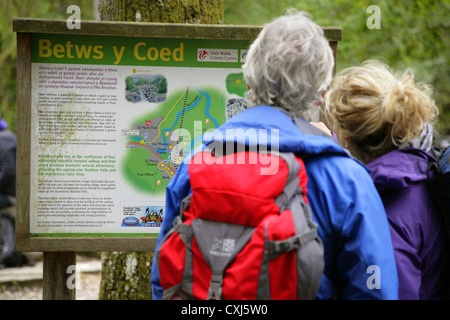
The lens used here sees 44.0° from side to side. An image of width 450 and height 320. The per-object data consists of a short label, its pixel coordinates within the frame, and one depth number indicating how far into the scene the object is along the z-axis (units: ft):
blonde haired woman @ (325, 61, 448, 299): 6.99
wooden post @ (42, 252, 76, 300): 10.24
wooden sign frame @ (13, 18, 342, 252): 9.41
